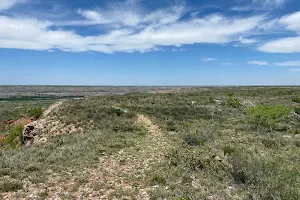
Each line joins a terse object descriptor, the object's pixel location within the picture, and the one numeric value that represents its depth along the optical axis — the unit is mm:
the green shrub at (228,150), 10049
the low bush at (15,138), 18284
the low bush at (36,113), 21925
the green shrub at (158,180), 7406
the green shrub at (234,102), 23300
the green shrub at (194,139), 11580
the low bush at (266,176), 6589
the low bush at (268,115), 15671
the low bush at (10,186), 6861
